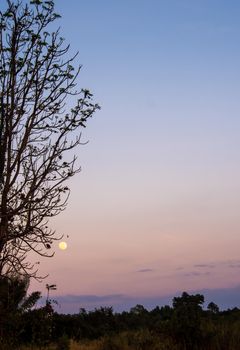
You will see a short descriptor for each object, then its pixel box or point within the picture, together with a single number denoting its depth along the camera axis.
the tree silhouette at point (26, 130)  11.79
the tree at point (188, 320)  17.25
